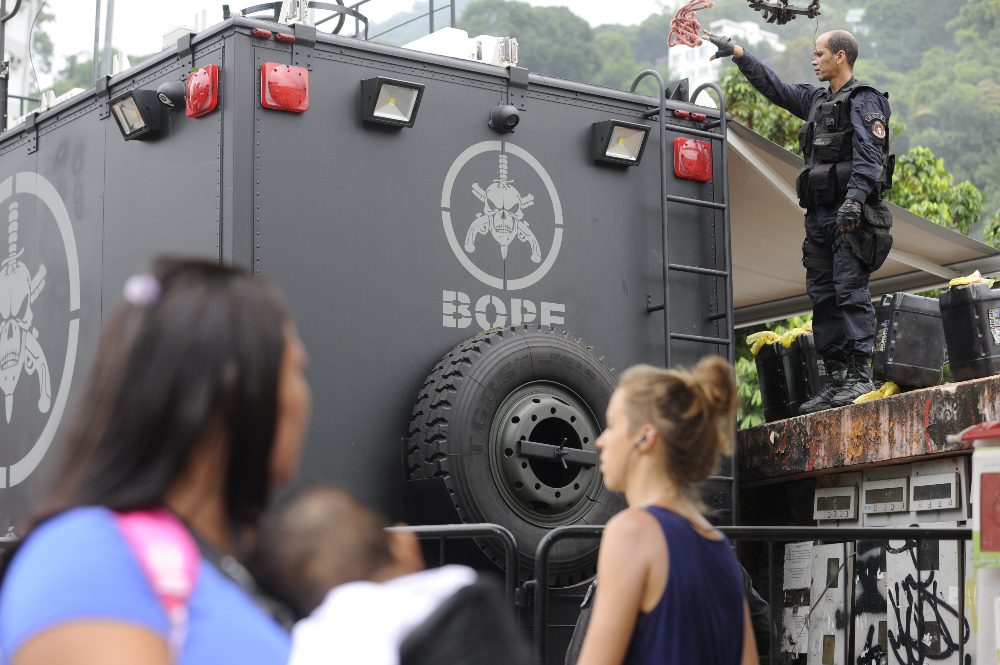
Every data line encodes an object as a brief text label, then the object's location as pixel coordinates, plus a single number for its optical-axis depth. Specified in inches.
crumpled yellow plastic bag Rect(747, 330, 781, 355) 274.8
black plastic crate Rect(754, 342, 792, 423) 273.6
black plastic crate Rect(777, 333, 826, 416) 266.2
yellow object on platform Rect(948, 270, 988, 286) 220.5
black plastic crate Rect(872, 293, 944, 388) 230.4
